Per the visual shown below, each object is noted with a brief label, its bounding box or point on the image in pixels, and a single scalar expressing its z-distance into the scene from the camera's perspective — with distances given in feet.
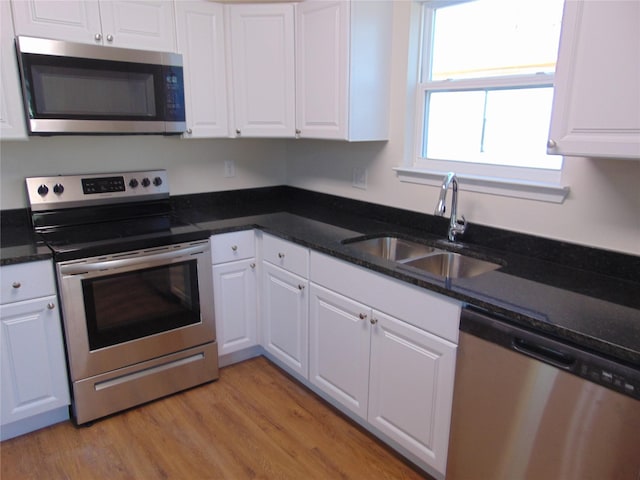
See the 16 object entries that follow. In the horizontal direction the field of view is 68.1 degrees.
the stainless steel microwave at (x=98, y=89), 6.83
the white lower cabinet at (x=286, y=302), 7.90
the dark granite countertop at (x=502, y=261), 4.54
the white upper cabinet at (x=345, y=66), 7.61
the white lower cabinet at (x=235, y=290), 8.47
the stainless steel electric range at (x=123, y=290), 7.09
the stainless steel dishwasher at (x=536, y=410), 4.17
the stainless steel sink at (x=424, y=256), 6.98
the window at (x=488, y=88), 6.51
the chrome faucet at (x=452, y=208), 6.76
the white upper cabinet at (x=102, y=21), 6.75
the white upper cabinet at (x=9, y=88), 6.57
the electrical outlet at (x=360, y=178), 9.13
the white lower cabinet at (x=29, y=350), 6.64
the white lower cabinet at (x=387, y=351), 5.79
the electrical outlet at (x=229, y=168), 10.33
